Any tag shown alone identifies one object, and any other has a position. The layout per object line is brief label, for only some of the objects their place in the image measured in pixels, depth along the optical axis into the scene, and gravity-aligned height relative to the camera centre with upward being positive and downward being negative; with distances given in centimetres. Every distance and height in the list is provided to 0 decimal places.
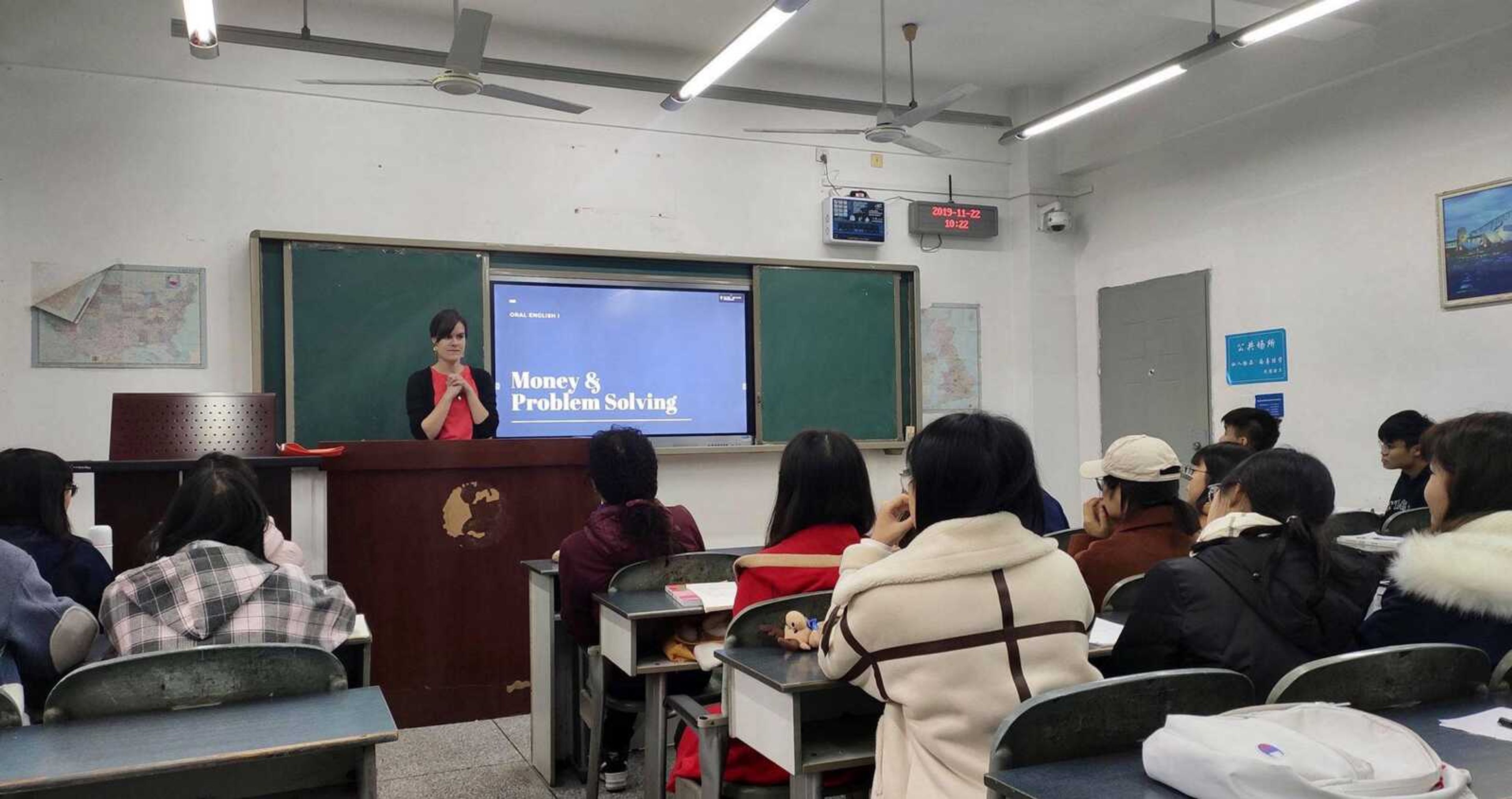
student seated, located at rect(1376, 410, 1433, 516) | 440 -24
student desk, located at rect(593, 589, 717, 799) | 257 -63
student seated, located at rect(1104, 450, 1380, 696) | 177 -36
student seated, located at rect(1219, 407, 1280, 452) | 465 -13
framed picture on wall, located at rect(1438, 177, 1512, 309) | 455 +70
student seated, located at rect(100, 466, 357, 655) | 202 -35
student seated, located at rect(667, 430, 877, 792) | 225 -26
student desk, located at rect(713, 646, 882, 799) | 185 -62
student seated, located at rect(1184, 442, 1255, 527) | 345 -22
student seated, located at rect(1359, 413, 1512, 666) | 181 -29
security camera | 674 +124
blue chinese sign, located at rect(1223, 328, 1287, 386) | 561 +25
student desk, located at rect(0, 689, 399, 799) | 143 -49
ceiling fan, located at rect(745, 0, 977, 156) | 495 +143
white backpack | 115 -43
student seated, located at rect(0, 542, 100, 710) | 202 -41
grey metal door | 605 +27
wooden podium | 387 -53
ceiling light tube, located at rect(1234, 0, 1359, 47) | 417 +162
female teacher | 458 +9
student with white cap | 257 -29
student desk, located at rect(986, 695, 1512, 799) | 127 -49
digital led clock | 659 +123
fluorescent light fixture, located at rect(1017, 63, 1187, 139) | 498 +161
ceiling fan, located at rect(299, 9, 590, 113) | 376 +140
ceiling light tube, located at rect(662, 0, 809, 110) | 408 +167
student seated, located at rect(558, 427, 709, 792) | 294 -35
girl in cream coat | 158 -34
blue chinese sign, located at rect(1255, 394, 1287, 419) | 559 -2
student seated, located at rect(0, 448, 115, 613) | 238 -23
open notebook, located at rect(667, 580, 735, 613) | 258 -49
